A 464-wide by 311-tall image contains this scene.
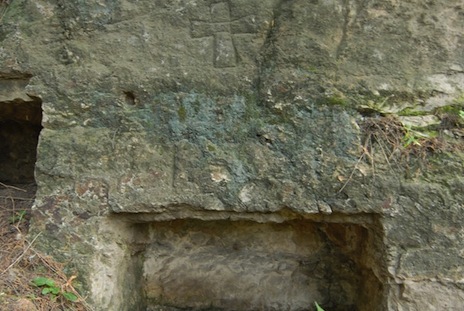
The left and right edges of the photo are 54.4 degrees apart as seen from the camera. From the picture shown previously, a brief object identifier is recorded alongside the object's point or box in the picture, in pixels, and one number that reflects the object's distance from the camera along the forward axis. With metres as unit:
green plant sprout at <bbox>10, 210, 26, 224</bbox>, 2.34
